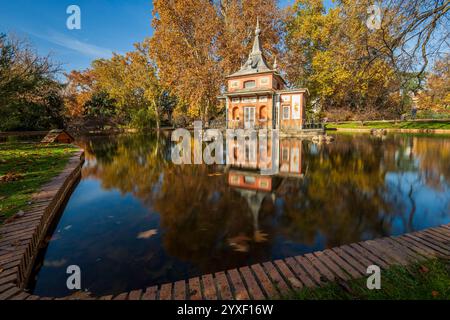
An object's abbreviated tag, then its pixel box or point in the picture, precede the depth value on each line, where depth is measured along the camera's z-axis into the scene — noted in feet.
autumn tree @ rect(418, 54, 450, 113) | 100.79
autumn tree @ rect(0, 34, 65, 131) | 37.78
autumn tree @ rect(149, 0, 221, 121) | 78.59
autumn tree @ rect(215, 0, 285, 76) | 81.35
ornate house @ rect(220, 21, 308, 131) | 77.05
